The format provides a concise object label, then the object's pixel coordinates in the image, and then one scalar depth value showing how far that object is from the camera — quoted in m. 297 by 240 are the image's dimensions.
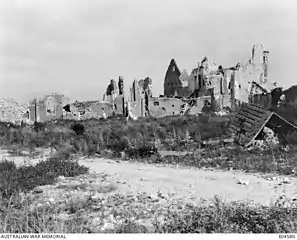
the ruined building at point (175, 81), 43.28
